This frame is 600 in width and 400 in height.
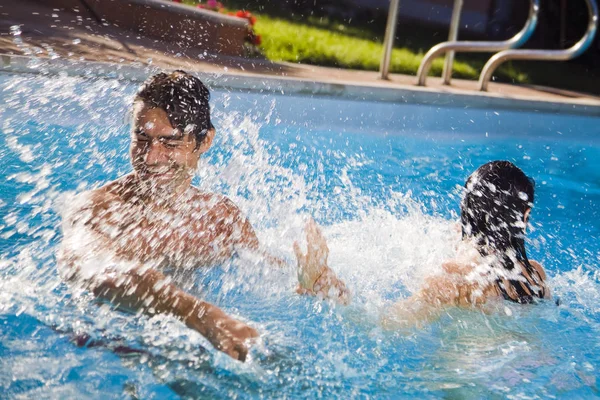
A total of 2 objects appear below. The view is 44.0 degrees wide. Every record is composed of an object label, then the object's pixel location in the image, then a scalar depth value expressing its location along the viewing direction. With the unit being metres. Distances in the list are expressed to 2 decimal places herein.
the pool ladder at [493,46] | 6.68
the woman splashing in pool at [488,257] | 2.90
